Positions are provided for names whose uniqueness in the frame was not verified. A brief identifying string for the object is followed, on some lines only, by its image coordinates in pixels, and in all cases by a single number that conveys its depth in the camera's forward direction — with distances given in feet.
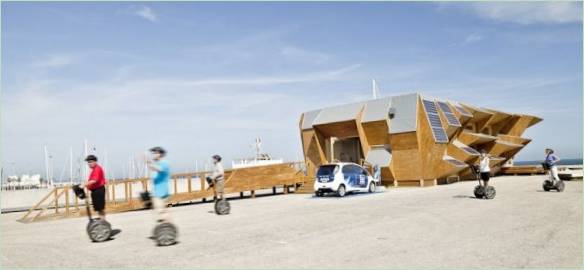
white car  66.33
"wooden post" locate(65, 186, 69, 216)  52.95
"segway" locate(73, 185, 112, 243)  30.07
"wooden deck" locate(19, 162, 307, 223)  54.16
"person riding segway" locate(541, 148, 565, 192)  57.36
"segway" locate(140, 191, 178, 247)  27.11
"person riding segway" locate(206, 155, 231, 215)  46.39
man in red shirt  30.81
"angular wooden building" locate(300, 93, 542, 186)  82.17
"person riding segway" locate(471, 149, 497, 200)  51.42
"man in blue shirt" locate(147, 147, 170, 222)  27.43
